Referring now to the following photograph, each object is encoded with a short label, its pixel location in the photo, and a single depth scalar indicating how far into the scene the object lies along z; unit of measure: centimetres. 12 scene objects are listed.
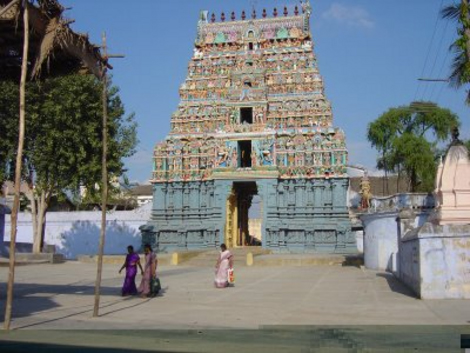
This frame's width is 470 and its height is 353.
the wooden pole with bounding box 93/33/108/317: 1102
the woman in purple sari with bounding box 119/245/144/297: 1448
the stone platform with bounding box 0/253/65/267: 2762
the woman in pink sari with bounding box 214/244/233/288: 1664
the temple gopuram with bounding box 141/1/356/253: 3325
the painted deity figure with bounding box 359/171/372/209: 3129
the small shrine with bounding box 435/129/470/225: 1537
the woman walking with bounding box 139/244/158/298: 1424
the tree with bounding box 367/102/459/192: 4194
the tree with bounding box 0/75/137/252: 2609
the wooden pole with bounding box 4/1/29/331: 879
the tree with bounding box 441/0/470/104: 996
